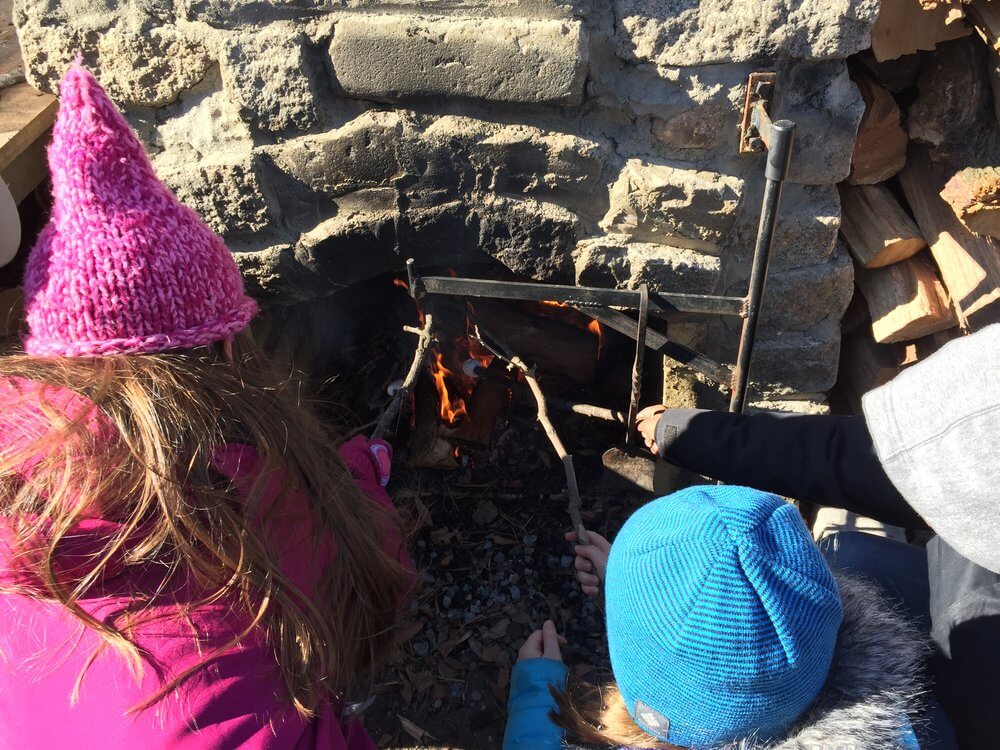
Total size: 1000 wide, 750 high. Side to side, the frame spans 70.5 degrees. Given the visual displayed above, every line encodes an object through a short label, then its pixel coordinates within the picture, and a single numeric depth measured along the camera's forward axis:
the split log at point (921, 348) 2.06
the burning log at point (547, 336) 2.27
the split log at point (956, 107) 1.72
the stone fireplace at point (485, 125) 1.54
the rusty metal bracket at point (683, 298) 1.54
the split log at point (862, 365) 2.13
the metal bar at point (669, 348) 1.84
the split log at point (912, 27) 1.58
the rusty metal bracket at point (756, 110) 1.52
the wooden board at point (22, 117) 1.68
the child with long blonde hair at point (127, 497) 1.00
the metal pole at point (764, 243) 1.37
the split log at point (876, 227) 1.87
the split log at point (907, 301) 1.90
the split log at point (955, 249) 1.83
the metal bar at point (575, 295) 1.72
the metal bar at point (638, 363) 1.73
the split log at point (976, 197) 1.69
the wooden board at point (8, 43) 1.97
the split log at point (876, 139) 1.74
